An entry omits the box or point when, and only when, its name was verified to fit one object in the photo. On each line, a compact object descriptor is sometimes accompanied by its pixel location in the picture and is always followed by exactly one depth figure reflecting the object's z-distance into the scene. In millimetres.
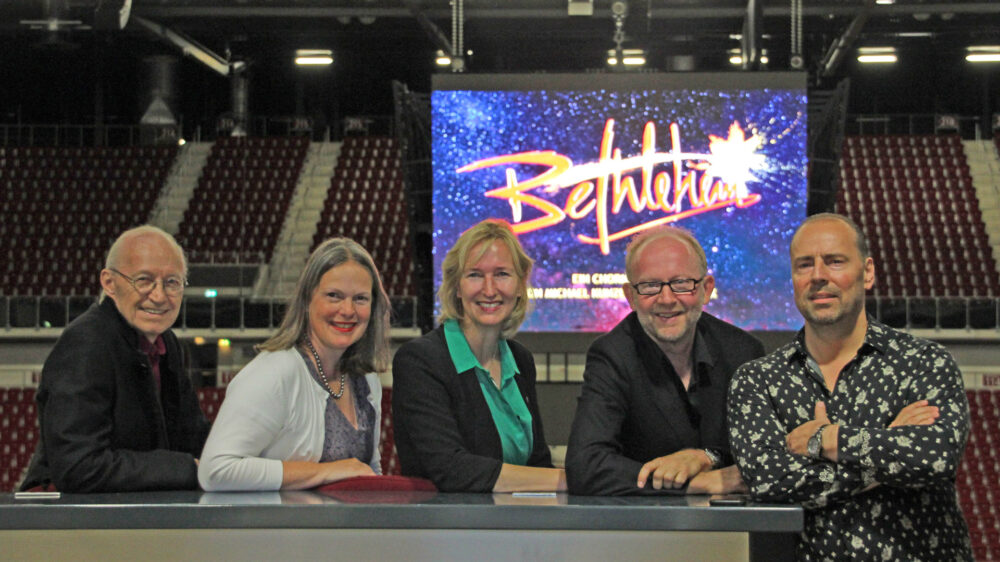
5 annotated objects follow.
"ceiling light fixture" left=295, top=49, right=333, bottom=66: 18406
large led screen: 7348
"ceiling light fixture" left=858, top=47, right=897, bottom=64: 17828
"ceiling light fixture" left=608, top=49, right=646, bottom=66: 17688
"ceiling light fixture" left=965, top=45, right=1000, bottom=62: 18047
